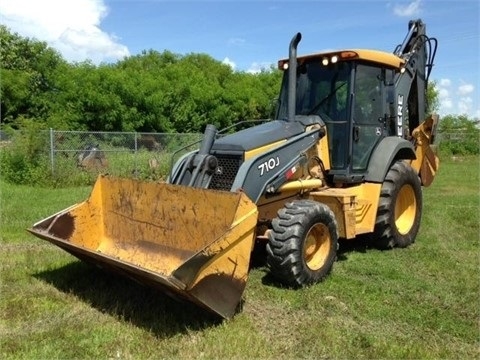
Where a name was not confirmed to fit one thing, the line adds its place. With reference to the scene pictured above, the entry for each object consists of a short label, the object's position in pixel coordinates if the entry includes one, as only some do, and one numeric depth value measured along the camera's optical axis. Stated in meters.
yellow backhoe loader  4.57
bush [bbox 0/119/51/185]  14.52
